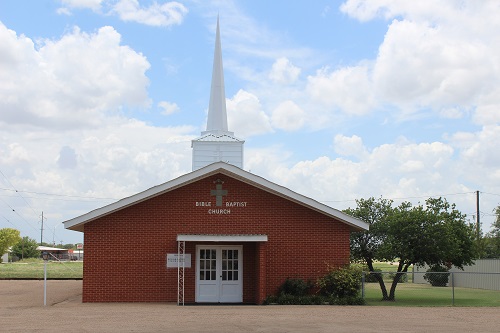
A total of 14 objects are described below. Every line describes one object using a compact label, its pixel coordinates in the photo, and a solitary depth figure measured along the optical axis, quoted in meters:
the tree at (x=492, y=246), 53.17
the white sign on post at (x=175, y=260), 23.08
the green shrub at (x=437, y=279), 41.53
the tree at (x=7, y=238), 79.62
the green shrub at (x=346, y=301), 22.31
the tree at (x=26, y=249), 116.88
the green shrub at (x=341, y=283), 22.66
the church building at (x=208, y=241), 22.94
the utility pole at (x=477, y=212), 53.81
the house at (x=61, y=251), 144.12
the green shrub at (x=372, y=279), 39.84
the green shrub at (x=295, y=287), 22.69
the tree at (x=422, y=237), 25.53
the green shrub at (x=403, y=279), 47.64
